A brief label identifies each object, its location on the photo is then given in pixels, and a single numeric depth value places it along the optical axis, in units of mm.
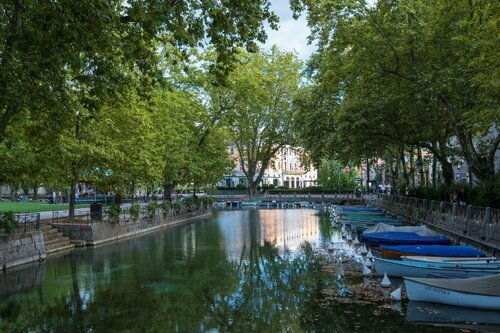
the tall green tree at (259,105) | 47094
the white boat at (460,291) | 12844
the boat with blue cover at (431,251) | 17750
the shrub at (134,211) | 33719
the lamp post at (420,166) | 43469
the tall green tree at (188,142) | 40406
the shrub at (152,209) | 37219
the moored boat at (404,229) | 23630
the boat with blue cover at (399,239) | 22375
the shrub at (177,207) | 44650
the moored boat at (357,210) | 41250
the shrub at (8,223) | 19562
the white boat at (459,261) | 15219
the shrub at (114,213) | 30359
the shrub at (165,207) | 41188
